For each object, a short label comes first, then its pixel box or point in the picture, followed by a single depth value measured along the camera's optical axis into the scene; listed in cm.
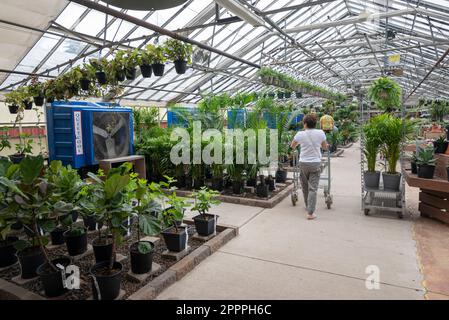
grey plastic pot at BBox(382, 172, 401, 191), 419
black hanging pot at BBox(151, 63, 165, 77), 498
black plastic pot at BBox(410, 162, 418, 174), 429
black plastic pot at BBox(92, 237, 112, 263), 259
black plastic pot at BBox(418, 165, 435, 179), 394
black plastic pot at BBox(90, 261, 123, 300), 211
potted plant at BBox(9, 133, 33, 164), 608
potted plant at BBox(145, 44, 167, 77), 486
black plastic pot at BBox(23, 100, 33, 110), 760
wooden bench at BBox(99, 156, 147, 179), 543
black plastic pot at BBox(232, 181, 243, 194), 537
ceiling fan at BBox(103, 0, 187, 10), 137
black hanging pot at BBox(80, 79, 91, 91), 568
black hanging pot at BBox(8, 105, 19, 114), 811
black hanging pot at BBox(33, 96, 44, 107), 682
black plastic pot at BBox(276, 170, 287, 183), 625
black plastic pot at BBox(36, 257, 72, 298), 217
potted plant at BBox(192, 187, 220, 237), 328
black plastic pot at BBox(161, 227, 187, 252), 288
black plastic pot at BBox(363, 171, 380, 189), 436
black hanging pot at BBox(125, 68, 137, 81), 525
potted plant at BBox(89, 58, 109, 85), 532
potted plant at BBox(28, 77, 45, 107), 665
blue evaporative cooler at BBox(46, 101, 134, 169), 558
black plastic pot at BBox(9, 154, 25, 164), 612
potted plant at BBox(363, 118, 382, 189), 434
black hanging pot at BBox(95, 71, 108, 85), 533
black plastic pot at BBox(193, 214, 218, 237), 335
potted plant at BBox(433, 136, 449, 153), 435
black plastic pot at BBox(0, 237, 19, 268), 266
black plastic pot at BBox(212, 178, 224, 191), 562
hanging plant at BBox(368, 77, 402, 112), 486
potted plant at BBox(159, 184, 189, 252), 278
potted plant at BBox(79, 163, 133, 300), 207
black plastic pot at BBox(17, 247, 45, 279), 243
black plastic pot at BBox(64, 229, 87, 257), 282
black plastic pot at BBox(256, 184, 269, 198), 513
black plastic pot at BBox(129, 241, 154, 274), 248
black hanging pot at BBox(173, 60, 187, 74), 491
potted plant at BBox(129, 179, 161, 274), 222
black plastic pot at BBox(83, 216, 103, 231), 342
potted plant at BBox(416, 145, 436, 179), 395
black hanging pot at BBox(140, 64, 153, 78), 502
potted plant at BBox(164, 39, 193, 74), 481
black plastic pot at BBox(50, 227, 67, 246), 311
